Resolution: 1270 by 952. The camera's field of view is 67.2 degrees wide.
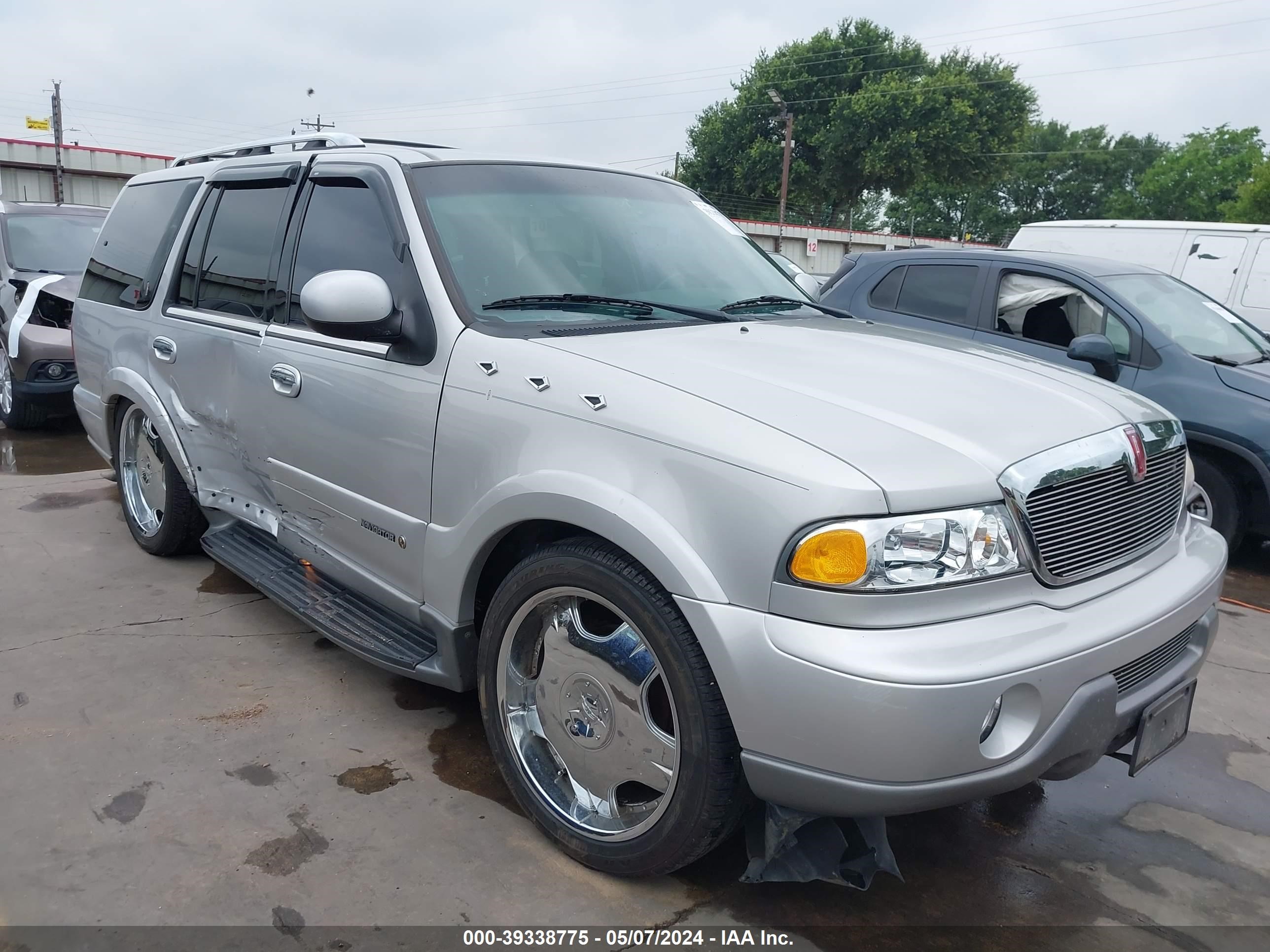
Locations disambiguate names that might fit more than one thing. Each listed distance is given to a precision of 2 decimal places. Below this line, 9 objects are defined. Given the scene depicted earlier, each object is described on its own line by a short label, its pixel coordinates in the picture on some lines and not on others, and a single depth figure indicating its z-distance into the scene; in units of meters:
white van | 9.35
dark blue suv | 5.26
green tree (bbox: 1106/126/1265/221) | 66.25
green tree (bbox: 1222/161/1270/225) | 41.09
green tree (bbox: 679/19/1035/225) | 46.22
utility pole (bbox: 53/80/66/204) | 39.06
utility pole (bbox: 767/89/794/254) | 40.50
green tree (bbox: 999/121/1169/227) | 78.19
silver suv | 1.91
